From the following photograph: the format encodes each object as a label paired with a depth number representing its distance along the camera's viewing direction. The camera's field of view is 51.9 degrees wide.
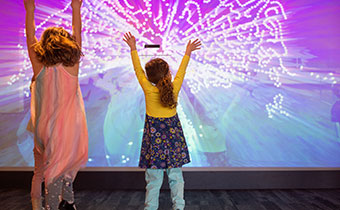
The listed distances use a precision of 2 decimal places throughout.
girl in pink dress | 1.86
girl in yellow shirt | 2.23
